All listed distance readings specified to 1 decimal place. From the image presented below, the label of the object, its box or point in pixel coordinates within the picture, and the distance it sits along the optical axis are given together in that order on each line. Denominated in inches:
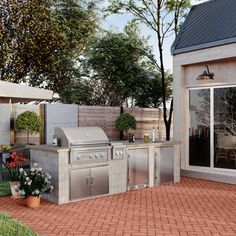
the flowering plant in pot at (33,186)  259.8
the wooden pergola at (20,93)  225.5
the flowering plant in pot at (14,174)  291.4
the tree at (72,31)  778.2
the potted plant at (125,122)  563.2
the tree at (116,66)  743.7
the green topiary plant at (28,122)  476.7
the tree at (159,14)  525.3
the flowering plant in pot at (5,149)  341.6
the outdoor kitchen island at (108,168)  271.6
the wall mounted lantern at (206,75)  362.6
